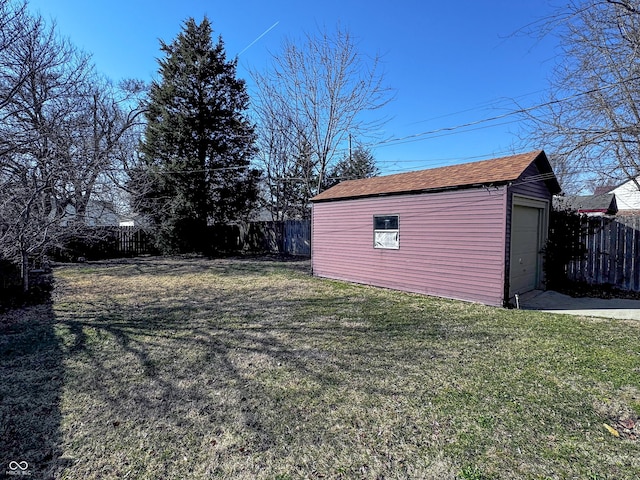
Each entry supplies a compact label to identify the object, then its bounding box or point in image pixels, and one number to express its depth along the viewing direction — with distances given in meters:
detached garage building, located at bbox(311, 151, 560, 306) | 6.00
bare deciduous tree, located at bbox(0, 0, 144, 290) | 5.18
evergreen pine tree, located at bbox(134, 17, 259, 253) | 15.66
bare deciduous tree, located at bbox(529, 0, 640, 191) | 5.59
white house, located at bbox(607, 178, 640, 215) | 22.88
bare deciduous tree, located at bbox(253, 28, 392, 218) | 15.04
